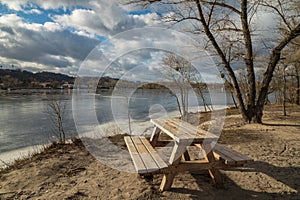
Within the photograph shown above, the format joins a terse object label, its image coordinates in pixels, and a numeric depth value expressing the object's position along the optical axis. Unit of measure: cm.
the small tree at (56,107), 517
